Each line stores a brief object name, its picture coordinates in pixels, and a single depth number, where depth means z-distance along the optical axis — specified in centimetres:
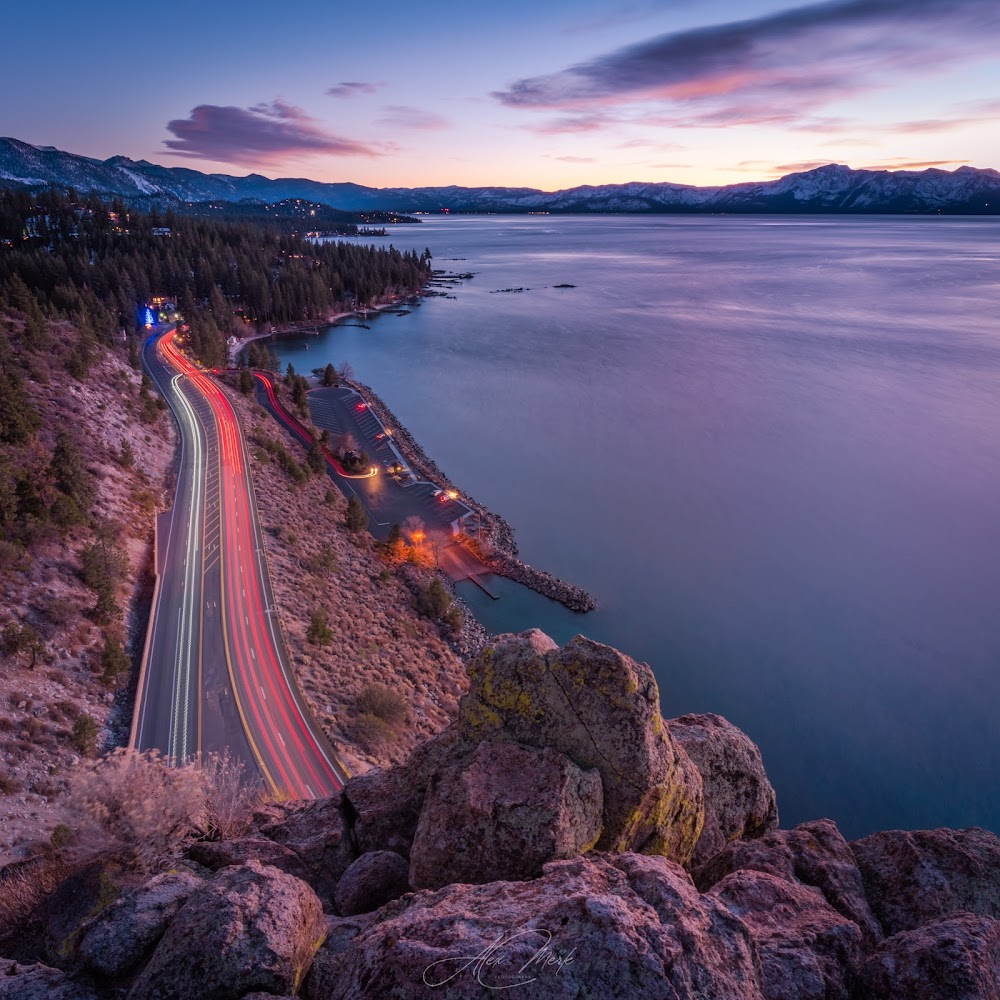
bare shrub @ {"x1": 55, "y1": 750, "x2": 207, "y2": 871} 1520
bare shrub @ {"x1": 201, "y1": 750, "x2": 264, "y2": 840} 1430
